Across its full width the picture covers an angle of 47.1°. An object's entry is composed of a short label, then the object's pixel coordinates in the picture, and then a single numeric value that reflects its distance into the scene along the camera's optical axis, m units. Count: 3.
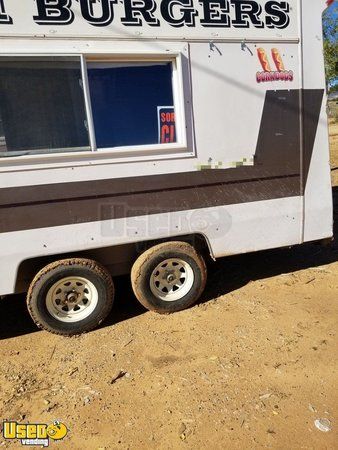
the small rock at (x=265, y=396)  2.99
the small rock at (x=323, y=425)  2.68
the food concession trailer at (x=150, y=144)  3.52
